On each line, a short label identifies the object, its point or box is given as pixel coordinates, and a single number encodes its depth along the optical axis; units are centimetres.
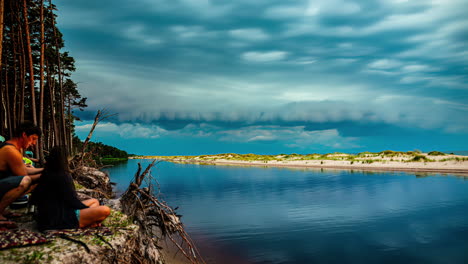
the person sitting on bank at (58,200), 639
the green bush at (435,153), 5864
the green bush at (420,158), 5422
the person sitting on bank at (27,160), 994
